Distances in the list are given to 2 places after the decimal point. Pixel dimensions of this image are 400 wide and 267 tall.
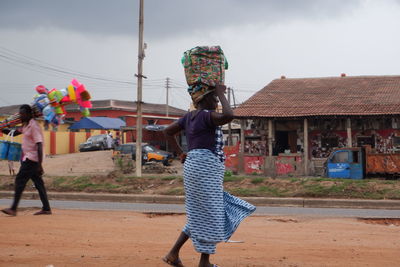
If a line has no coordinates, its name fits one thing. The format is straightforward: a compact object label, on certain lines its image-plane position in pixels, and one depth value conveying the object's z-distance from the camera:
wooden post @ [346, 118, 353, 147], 28.55
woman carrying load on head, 4.46
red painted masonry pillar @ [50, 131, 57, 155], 39.88
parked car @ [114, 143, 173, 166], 31.70
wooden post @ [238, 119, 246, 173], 31.29
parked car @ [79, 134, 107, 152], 38.66
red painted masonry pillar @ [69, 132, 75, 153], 41.53
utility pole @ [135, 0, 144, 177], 22.72
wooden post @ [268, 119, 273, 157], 30.19
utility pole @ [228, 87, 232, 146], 34.49
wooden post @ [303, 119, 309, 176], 27.81
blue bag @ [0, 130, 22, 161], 9.79
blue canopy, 45.22
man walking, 7.86
